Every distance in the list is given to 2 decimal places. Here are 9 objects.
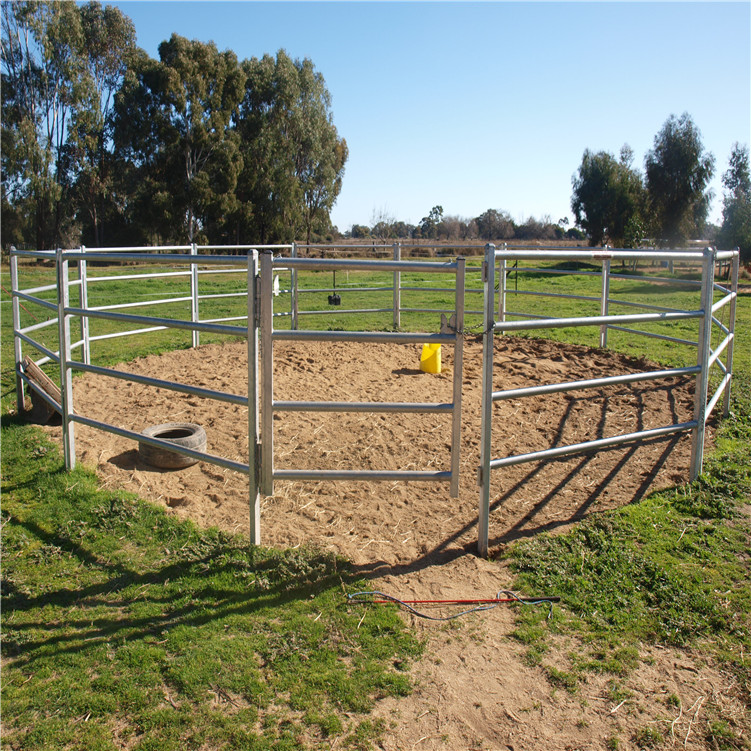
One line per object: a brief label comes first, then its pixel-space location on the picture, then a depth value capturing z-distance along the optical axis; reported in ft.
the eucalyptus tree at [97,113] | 106.22
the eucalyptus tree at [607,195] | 118.42
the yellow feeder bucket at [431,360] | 23.94
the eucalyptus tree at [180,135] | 104.22
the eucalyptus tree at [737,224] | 81.87
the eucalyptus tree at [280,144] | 114.32
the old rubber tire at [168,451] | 15.01
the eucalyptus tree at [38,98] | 99.09
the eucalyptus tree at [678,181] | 110.22
